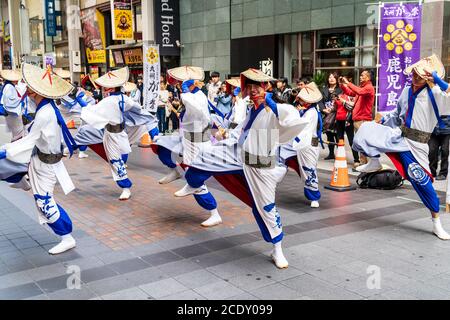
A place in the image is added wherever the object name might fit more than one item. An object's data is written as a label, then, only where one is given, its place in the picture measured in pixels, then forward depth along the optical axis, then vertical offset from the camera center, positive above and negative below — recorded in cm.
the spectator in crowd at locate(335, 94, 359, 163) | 1004 -85
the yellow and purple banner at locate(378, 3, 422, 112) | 848 +49
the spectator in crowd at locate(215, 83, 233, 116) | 1230 -61
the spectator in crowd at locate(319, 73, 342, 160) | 1038 -71
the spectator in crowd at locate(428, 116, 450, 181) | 839 -124
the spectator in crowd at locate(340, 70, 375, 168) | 925 -44
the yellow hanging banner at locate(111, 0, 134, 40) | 2252 +270
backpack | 782 -166
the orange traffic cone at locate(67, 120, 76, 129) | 1641 -149
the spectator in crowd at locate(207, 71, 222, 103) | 1335 -25
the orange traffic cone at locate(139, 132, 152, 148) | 1321 -169
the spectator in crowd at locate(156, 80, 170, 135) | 1454 -85
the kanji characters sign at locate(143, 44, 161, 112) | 1219 +1
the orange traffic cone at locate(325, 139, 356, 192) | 788 -157
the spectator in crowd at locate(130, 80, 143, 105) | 1322 -43
